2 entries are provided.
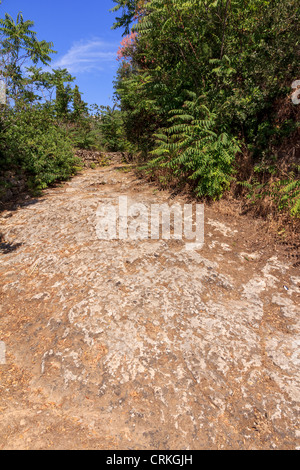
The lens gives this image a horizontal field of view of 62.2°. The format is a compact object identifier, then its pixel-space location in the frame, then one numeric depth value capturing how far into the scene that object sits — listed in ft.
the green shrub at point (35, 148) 22.02
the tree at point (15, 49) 20.15
